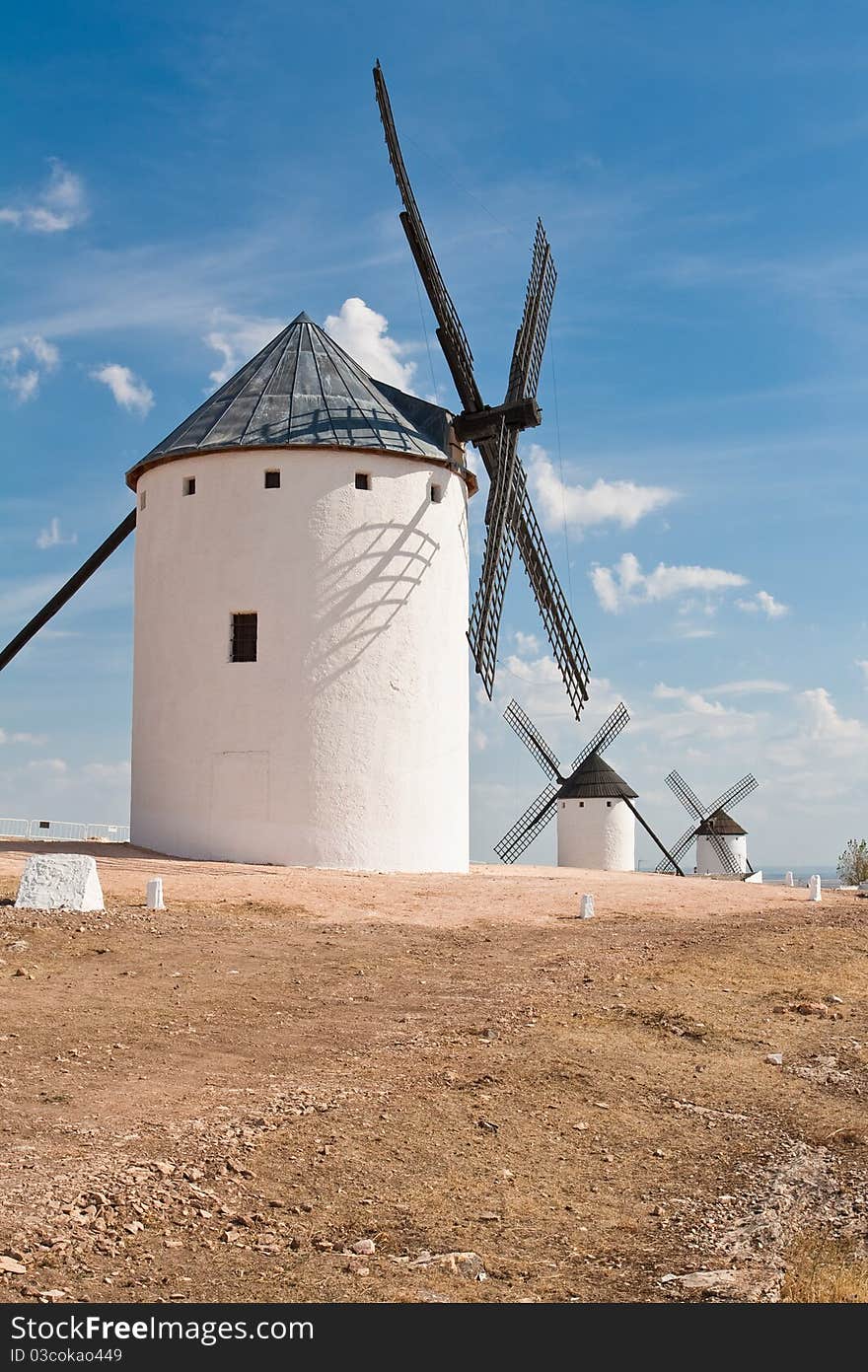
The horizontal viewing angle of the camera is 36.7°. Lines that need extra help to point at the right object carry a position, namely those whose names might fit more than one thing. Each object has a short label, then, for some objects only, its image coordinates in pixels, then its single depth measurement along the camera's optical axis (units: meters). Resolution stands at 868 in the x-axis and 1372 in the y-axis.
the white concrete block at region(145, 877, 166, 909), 15.64
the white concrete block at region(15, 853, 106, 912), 14.91
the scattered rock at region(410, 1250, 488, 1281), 6.10
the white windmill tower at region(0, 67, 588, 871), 22.89
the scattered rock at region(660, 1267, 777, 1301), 6.02
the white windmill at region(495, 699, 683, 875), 45.94
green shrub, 61.88
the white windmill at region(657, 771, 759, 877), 56.84
